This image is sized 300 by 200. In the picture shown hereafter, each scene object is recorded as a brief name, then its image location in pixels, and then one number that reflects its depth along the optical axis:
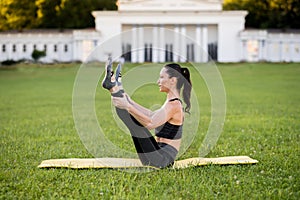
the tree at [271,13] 59.25
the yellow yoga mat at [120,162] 5.77
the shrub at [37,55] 49.94
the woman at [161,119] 5.10
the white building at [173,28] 53.41
